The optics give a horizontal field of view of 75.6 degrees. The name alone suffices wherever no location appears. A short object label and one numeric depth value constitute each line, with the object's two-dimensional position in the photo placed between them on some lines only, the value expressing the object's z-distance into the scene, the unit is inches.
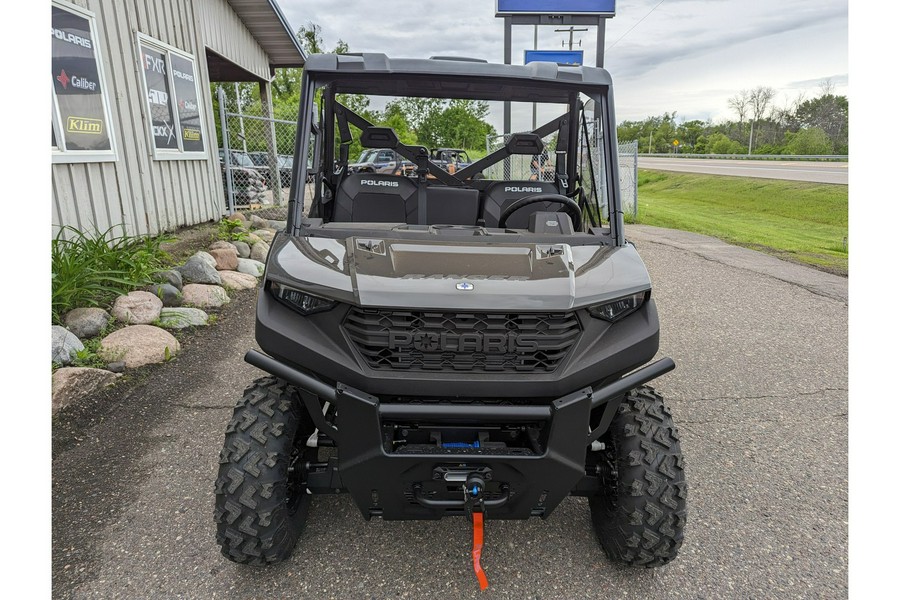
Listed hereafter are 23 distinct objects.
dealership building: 238.8
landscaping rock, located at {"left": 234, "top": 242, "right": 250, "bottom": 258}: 297.3
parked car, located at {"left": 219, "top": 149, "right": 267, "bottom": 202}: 457.7
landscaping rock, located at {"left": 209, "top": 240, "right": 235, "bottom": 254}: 280.4
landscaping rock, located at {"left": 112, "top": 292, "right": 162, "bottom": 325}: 186.1
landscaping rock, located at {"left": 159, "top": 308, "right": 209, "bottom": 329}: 196.1
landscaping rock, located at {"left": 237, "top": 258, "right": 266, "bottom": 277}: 276.7
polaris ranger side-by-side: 79.8
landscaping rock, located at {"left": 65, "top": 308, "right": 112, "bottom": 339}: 170.7
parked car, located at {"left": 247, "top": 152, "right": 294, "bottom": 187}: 508.7
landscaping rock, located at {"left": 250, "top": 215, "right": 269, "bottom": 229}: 379.6
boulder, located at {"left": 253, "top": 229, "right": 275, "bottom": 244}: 341.4
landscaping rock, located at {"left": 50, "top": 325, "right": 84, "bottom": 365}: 153.6
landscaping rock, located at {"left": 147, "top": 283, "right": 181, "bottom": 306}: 207.6
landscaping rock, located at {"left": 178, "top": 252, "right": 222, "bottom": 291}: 237.6
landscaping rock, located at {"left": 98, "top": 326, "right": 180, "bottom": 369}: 165.6
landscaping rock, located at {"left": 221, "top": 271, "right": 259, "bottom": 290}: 247.9
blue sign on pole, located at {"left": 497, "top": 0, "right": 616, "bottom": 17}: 451.2
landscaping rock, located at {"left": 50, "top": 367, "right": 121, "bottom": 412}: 141.4
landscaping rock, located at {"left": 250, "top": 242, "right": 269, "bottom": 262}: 303.3
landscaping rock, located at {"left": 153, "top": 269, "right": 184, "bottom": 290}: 219.5
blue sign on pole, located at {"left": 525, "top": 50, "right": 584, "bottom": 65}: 472.1
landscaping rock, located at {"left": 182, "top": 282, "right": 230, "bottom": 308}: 218.5
